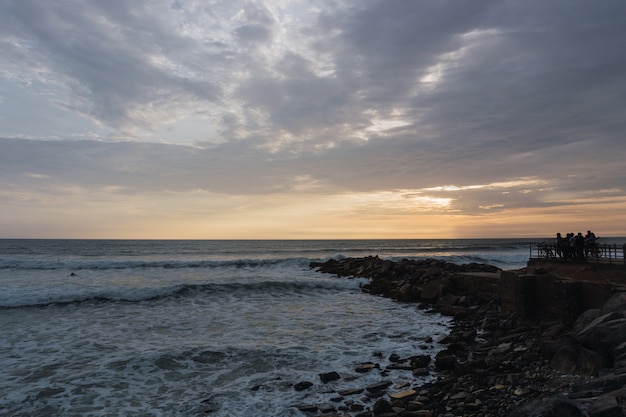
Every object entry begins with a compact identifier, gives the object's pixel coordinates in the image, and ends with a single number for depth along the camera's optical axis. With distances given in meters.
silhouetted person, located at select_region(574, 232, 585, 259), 17.20
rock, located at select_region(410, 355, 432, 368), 8.99
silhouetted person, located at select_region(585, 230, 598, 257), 16.73
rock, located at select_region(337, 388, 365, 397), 7.70
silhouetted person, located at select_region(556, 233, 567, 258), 17.83
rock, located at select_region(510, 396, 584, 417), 4.36
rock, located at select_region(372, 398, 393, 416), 6.79
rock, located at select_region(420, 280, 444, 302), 17.59
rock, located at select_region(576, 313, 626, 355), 6.87
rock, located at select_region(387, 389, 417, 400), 7.33
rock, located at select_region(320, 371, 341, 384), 8.40
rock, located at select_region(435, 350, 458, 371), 8.73
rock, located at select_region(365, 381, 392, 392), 7.76
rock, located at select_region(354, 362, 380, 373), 8.92
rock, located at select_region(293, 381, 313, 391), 8.00
